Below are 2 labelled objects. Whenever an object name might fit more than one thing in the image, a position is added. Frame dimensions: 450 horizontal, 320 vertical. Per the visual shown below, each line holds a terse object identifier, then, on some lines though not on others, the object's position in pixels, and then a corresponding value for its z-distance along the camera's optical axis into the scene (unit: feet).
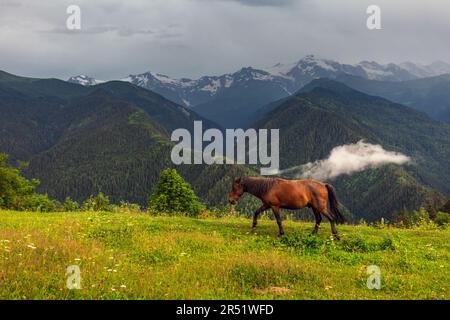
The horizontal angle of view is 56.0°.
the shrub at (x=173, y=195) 180.55
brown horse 62.75
